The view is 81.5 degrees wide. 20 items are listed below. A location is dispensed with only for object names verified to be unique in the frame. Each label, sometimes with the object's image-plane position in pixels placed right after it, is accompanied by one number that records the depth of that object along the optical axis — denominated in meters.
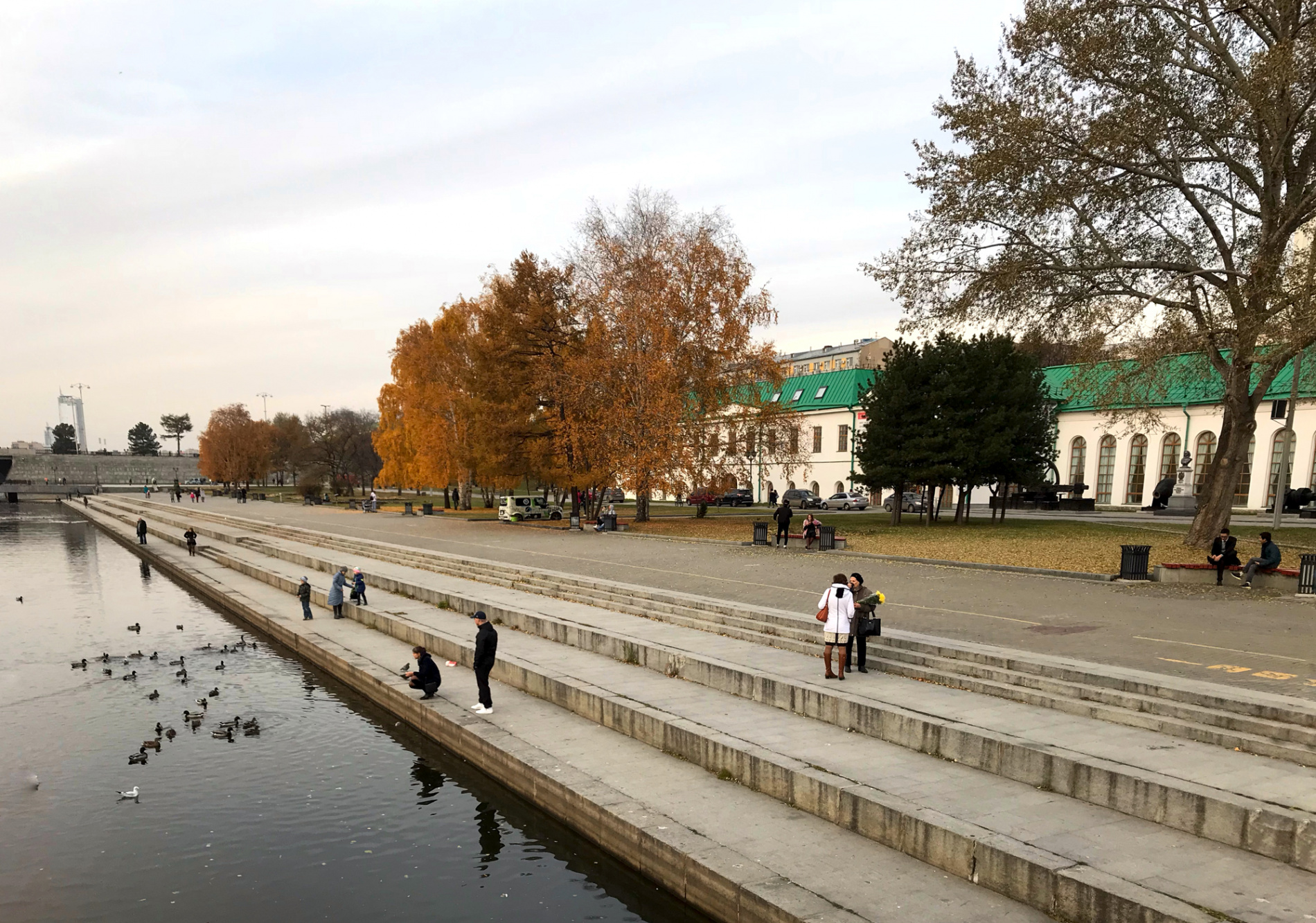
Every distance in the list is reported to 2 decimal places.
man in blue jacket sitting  17.19
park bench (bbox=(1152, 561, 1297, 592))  17.16
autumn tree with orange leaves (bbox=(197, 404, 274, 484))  97.38
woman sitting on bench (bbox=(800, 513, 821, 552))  27.19
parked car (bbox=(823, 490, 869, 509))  56.50
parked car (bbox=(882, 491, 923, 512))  50.69
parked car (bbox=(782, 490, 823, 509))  58.84
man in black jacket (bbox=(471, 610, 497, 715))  12.09
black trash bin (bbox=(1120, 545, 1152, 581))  18.64
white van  46.12
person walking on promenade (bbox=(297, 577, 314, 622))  21.03
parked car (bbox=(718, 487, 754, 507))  61.16
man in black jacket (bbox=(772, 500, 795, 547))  27.69
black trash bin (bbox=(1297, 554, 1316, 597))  16.25
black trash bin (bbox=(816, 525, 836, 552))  26.88
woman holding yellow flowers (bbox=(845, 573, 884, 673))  11.86
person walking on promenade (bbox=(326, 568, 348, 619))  21.05
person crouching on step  13.11
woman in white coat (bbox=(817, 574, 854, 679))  11.40
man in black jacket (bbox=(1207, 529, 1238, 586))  18.00
